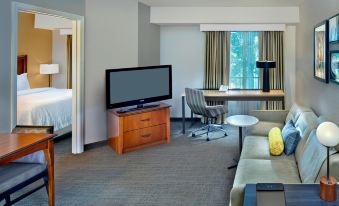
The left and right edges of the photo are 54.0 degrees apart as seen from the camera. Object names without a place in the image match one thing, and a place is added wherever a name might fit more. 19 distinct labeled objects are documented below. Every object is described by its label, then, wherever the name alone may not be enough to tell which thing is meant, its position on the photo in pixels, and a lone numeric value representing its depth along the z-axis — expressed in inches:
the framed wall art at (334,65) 131.5
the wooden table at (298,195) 73.6
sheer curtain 280.7
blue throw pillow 141.5
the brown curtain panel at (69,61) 326.3
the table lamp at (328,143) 75.0
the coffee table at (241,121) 165.8
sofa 100.5
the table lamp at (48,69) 313.4
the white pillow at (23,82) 276.3
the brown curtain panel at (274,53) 269.4
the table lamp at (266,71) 250.4
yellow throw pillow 141.7
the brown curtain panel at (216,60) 277.9
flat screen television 201.3
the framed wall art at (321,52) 147.6
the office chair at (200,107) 233.5
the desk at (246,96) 243.4
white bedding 208.7
